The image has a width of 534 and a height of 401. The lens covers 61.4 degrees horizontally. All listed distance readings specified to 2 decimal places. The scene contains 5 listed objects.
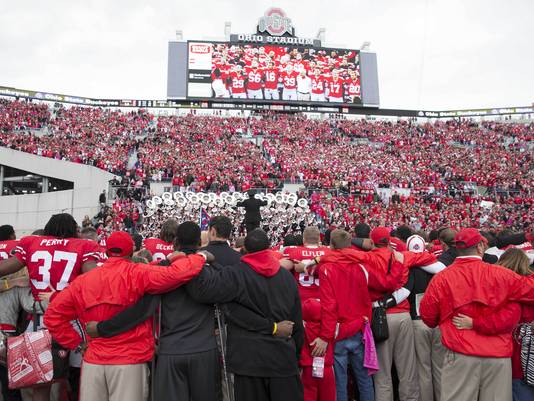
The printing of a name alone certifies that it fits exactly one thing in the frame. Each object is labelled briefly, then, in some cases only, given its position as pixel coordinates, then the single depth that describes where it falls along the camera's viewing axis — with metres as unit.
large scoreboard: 40.00
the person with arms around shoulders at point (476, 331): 3.62
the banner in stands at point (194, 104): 40.92
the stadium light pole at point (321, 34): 45.66
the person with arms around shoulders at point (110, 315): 3.54
